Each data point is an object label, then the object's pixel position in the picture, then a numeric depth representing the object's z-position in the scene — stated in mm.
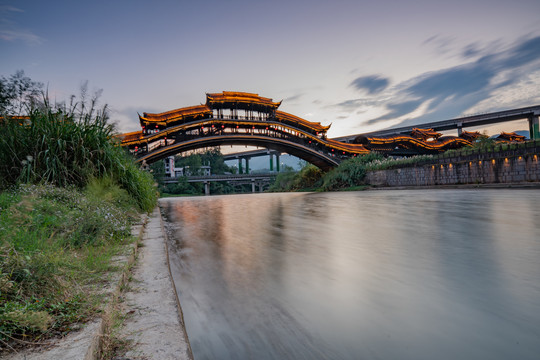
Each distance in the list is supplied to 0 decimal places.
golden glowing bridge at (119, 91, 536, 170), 40353
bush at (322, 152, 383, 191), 29516
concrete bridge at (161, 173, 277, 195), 56031
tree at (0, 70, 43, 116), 7207
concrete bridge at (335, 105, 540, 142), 55812
